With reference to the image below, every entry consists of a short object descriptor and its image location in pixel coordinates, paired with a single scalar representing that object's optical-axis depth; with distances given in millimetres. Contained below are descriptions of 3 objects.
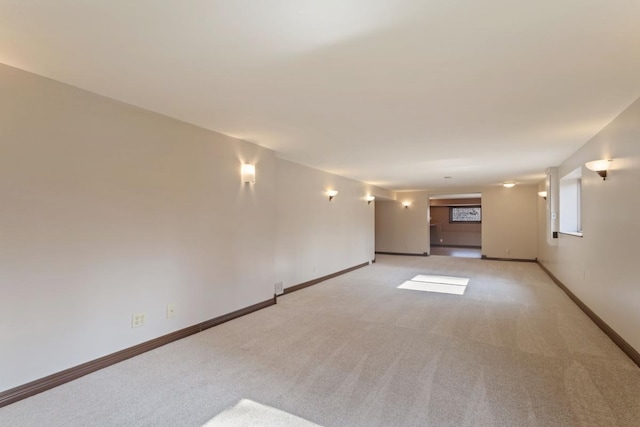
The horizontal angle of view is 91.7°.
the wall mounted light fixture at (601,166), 3217
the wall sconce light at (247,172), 4043
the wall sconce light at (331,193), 6470
